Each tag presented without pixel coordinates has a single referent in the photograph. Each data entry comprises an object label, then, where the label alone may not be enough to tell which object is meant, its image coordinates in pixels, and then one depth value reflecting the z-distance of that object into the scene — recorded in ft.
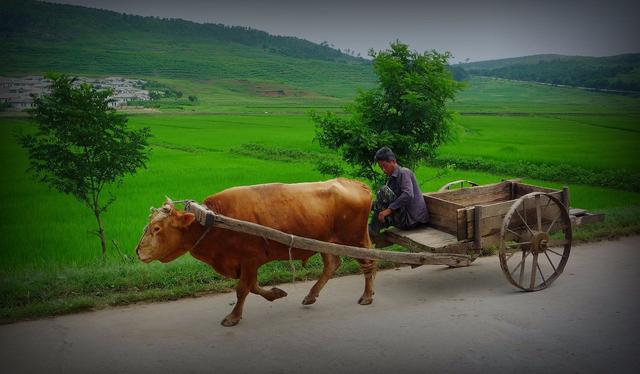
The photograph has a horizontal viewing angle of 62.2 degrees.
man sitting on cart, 17.84
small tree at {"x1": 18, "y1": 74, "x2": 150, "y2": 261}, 23.57
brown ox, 14.78
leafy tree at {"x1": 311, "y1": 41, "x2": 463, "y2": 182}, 23.89
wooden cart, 16.52
